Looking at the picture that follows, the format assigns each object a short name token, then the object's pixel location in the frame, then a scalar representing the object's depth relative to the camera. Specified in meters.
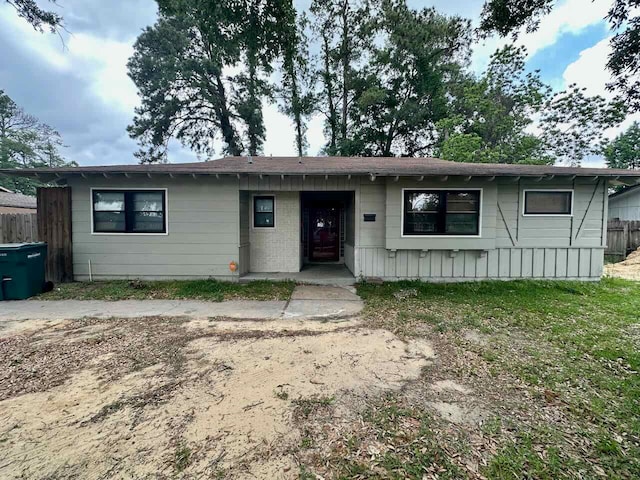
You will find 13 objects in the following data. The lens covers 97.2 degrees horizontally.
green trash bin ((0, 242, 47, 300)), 5.56
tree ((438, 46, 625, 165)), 16.36
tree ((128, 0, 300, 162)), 15.30
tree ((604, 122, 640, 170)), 26.50
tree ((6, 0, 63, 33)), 4.36
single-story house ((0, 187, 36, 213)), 15.92
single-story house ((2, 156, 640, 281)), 6.59
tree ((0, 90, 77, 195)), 26.23
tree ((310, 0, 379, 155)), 16.05
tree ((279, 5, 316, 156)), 17.15
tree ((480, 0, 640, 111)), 2.68
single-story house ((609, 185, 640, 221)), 15.64
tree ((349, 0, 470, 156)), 15.20
